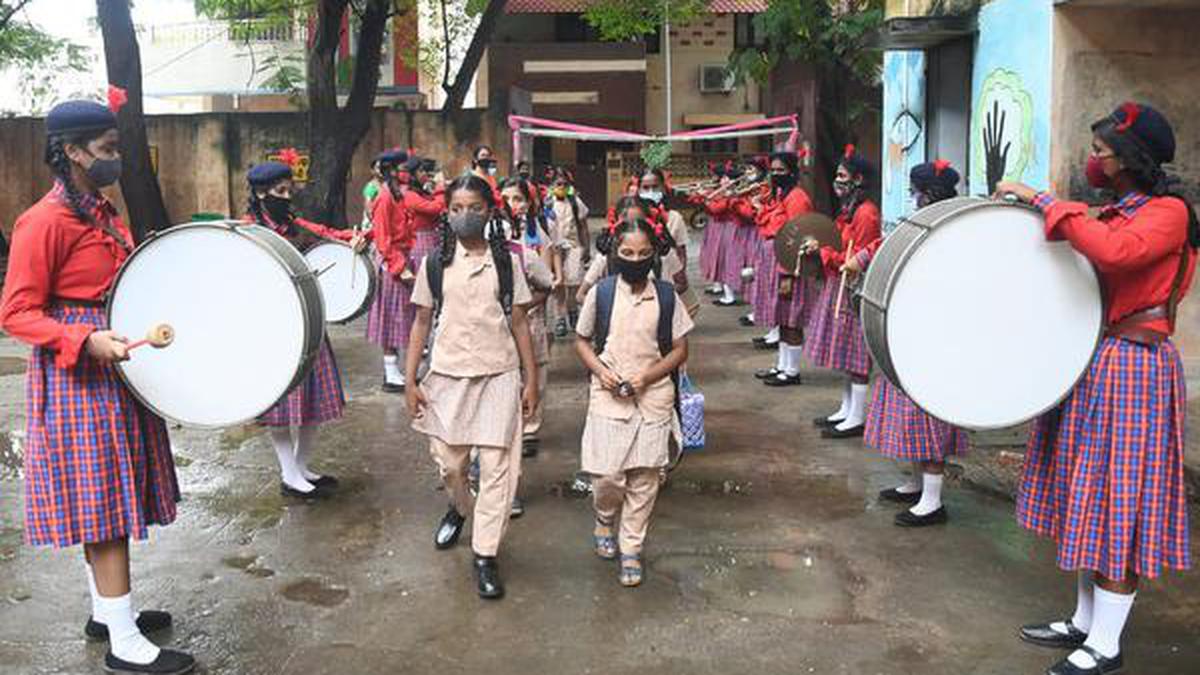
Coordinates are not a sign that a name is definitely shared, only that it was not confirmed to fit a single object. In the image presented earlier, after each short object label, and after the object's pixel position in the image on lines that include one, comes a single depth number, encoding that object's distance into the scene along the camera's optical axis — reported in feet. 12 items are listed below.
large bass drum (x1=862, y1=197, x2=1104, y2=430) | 11.41
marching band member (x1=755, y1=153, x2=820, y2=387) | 25.63
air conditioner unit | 96.78
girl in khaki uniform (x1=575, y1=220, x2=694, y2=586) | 14.12
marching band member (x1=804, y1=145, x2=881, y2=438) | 20.53
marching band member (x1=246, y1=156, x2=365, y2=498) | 17.88
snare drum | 23.59
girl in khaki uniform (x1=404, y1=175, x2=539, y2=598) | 14.28
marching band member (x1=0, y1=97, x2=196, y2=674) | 11.33
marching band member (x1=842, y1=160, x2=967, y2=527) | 16.40
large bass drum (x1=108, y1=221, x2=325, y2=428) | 11.95
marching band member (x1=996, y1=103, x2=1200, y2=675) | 11.00
